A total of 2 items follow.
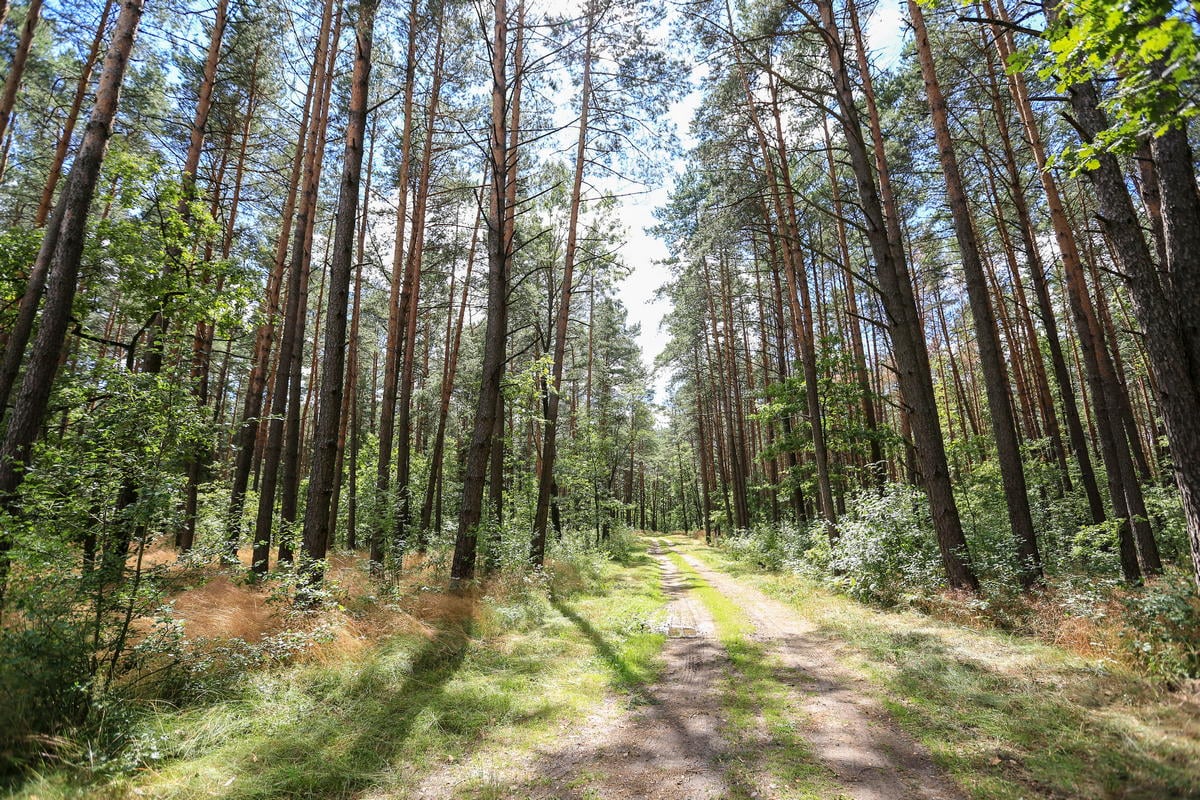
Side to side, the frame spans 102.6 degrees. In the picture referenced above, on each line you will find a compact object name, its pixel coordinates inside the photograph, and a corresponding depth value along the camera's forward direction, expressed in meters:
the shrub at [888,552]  8.61
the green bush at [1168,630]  3.86
